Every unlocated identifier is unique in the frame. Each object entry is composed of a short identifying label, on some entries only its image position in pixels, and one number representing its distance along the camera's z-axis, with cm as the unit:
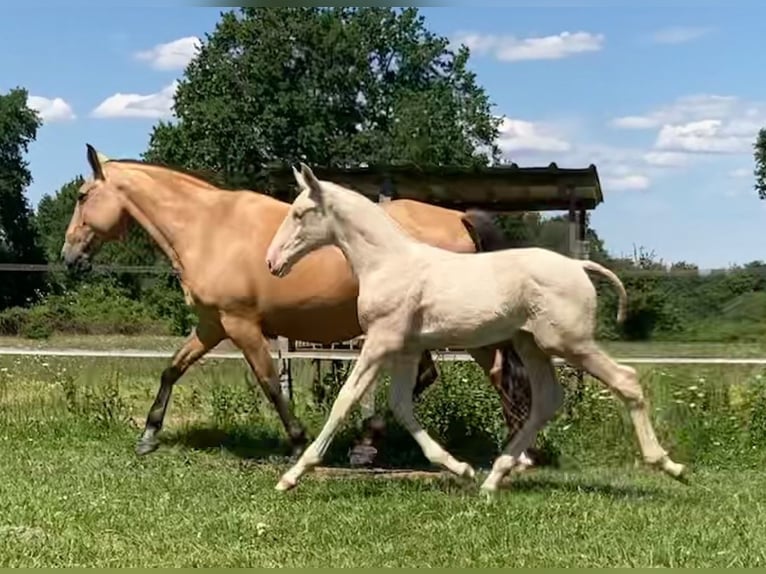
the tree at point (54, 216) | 3484
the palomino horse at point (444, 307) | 582
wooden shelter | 938
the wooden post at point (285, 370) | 923
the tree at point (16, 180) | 2799
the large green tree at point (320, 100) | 3266
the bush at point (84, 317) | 1334
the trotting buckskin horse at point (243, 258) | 738
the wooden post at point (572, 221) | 916
